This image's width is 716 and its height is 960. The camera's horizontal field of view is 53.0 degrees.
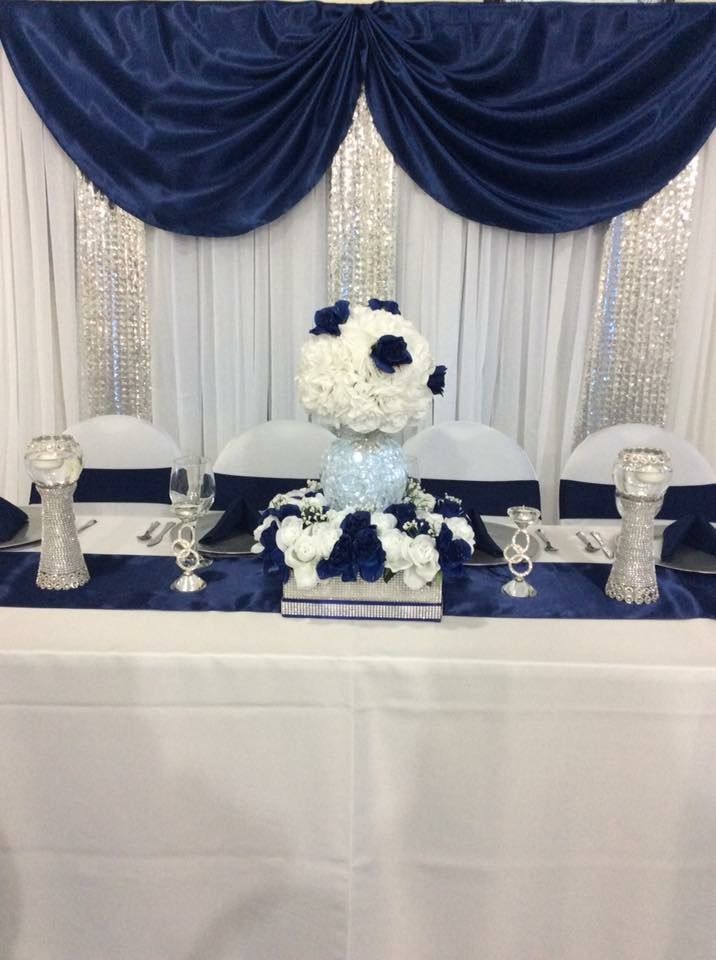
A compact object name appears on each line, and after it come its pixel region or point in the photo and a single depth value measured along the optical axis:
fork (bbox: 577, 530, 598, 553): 1.48
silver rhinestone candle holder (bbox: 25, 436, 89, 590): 1.21
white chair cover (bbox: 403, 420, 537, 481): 2.05
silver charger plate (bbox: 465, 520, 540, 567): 1.39
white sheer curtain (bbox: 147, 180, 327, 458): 2.68
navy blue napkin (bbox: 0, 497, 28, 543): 1.49
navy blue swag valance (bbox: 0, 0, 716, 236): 2.35
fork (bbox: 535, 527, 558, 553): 1.49
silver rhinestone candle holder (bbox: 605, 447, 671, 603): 1.20
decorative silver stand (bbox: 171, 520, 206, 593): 1.28
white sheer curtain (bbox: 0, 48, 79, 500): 2.59
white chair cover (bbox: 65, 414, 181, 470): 2.13
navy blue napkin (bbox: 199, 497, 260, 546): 1.47
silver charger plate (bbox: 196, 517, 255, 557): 1.42
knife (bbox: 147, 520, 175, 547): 1.50
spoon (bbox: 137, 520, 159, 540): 1.52
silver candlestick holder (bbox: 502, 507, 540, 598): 1.25
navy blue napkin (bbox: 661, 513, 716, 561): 1.43
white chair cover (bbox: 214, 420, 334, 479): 2.10
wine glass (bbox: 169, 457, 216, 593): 1.28
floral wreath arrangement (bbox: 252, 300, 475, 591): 1.12
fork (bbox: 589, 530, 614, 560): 1.46
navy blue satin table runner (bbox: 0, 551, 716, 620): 1.22
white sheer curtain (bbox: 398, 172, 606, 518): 2.64
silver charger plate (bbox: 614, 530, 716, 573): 1.38
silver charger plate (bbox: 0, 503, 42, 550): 1.47
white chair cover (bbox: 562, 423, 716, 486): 2.00
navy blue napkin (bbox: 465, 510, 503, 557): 1.42
